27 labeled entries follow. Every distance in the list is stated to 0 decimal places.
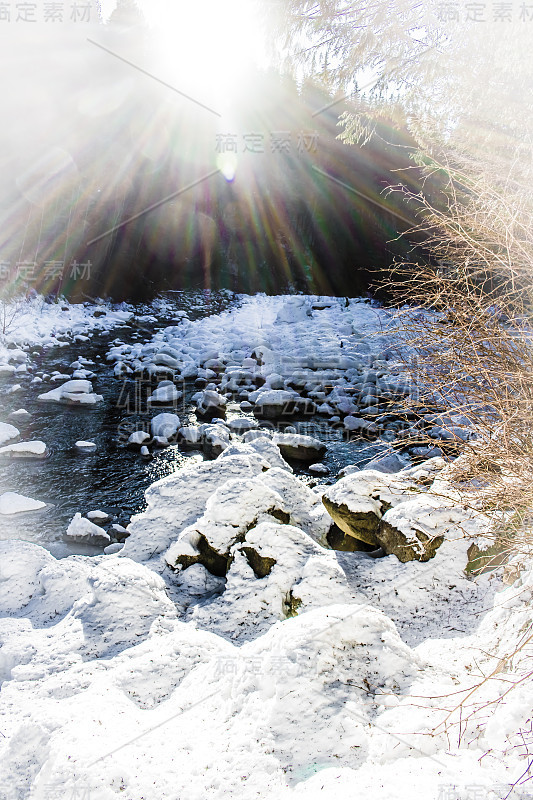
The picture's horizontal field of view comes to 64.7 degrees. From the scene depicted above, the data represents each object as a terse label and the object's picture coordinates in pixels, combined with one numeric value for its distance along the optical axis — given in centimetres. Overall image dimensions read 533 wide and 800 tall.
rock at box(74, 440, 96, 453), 531
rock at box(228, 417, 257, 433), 623
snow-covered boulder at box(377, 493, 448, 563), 274
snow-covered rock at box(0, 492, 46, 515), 409
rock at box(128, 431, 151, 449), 551
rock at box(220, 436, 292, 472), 413
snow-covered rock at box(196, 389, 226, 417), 675
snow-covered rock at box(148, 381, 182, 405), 703
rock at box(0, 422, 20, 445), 523
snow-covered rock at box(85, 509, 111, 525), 404
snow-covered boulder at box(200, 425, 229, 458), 545
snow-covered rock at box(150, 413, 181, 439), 578
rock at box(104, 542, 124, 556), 357
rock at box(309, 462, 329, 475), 517
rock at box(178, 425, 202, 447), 573
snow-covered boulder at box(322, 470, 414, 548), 313
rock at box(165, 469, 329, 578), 295
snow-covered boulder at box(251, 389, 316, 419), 689
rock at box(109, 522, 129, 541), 384
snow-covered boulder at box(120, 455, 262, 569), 329
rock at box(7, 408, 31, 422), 584
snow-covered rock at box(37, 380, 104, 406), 664
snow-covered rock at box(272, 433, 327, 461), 550
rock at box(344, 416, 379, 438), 630
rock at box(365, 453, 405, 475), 497
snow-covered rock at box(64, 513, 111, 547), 376
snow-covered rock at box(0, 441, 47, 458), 501
